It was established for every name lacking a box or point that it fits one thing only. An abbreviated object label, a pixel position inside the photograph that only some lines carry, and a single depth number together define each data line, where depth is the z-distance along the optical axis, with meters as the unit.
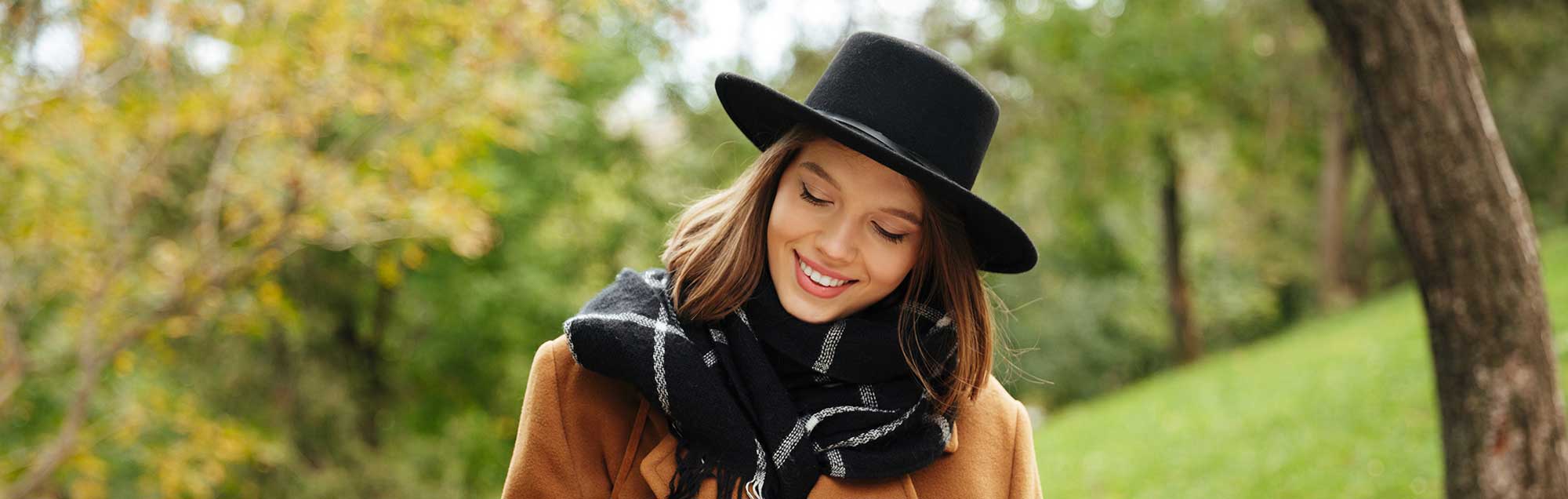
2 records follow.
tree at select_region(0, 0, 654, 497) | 4.81
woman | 1.88
